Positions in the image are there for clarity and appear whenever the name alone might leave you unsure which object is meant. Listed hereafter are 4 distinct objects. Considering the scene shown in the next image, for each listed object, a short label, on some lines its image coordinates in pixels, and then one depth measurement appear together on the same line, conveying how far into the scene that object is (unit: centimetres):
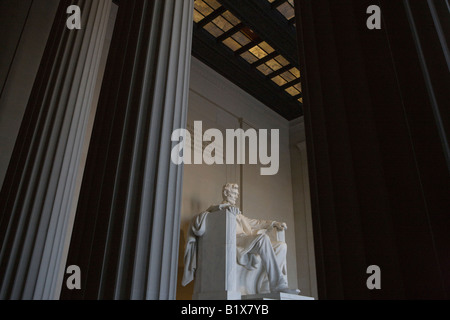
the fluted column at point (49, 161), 325
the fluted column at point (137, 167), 243
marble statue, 614
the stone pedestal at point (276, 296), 523
